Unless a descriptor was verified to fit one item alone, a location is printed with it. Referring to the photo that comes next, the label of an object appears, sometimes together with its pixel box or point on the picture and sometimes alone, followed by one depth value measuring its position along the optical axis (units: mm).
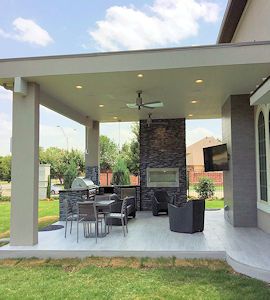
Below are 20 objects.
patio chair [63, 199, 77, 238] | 6273
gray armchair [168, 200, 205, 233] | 6099
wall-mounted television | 7238
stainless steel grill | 8472
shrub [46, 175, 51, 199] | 15485
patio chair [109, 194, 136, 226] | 6818
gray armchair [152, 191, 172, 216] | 8715
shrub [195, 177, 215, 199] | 13788
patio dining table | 6028
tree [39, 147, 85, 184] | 28965
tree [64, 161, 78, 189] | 14726
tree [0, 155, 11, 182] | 25675
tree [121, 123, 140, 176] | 20312
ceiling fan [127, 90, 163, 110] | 6117
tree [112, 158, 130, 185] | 12803
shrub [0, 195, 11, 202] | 15782
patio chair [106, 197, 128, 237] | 6082
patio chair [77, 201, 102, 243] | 5663
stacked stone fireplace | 9896
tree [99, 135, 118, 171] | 33058
